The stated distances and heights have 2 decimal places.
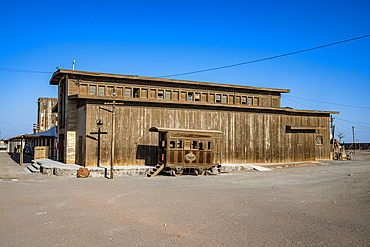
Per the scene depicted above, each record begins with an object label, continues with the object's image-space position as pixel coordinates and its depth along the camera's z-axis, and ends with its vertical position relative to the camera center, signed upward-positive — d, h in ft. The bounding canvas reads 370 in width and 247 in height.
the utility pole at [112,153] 56.54 -2.39
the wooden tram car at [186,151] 61.93 -2.24
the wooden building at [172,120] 68.13 +5.31
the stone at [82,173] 58.08 -6.32
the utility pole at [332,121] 109.29 +7.22
